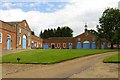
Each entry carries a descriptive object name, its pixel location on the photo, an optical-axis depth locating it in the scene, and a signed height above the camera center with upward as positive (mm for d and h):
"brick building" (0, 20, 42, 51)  16635 +1331
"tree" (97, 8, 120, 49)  24728 +4844
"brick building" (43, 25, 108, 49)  30602 +92
